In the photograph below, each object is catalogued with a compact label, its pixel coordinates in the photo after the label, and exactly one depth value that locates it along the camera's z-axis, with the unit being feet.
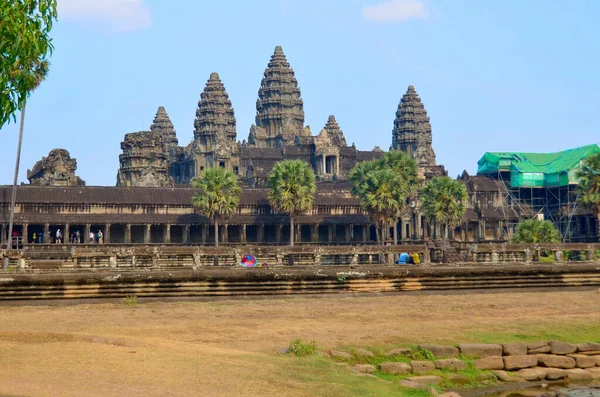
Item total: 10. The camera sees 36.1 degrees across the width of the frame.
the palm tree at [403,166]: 331.16
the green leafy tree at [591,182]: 280.51
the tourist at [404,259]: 160.35
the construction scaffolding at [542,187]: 367.45
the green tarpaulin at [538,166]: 389.60
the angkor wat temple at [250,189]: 302.86
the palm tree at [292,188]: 298.56
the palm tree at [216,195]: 289.33
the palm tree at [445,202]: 285.43
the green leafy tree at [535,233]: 240.73
